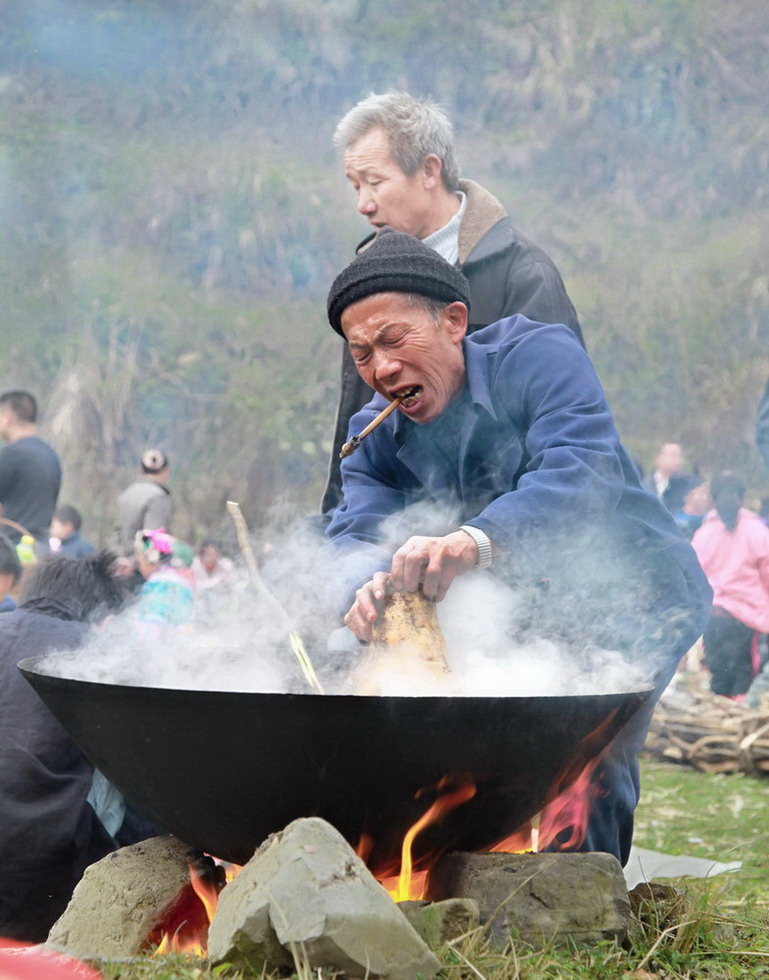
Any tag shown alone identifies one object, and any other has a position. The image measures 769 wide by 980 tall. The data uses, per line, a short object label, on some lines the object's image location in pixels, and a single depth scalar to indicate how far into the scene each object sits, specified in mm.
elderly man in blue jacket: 2506
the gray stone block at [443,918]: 2178
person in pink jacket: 7320
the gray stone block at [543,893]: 2242
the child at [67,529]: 7655
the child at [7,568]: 4574
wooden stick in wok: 2564
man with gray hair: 3525
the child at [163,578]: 3766
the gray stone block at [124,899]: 2408
